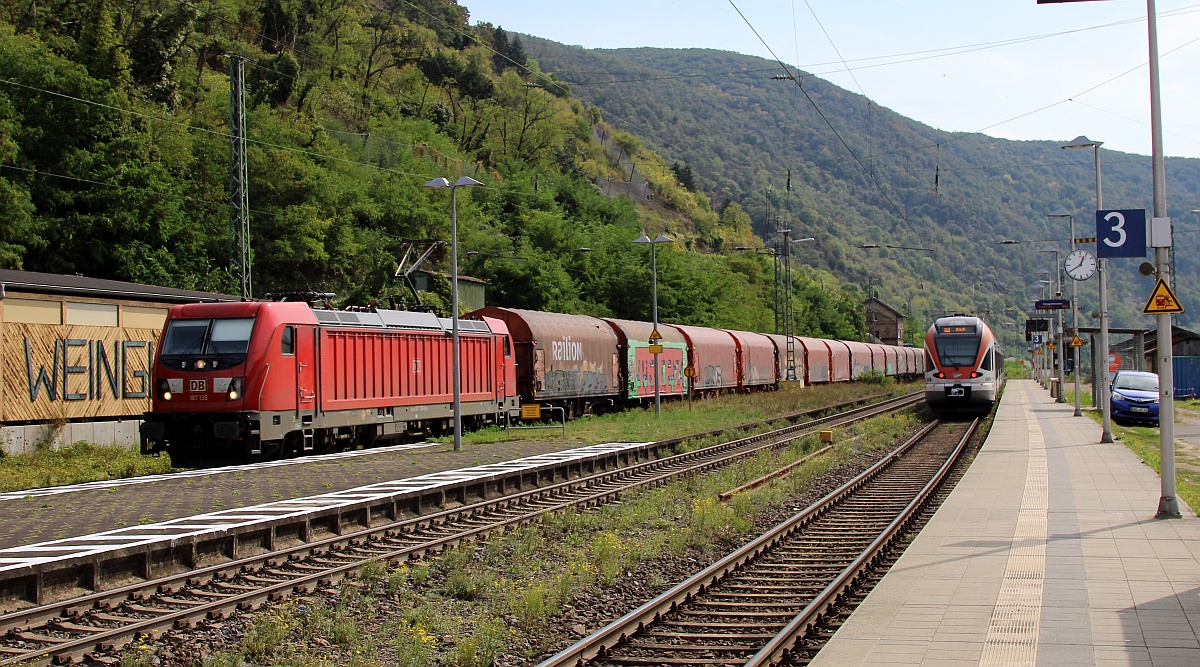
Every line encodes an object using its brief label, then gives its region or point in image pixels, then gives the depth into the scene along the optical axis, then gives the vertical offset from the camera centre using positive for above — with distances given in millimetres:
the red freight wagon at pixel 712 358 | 43906 -658
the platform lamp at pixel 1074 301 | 40344 +1467
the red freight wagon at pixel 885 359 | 76488 -1428
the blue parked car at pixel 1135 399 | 36812 -2238
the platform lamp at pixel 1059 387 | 53250 -2629
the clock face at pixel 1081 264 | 27031 +1934
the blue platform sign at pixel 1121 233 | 15203 +1541
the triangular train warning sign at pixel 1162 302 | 14203 +478
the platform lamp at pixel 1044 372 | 76288 -3093
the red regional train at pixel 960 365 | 36312 -909
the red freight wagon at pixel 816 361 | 59531 -1162
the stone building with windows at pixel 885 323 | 144750 +2513
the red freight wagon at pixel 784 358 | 57438 -896
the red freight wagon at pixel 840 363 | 65688 -1440
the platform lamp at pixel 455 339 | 23920 +181
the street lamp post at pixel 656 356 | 33406 -383
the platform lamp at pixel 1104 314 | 26891 +612
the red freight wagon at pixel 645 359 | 39594 -596
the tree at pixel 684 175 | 147750 +24220
